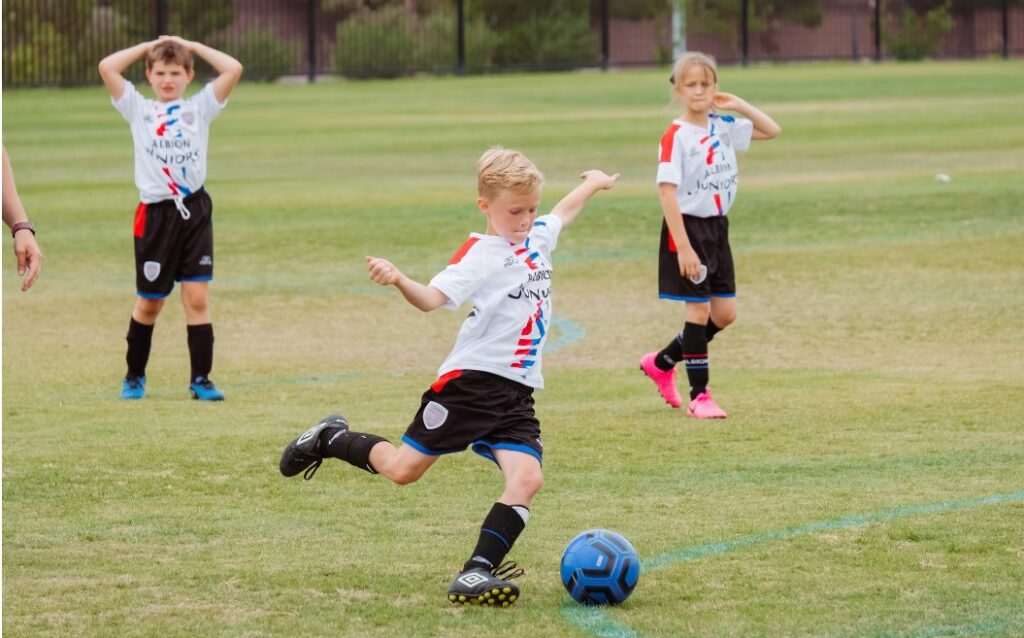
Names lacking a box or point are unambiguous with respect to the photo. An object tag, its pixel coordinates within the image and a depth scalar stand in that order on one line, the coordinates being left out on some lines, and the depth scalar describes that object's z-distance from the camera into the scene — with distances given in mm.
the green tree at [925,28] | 111312
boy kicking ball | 11398
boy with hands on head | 19016
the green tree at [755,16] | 113062
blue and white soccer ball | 10844
